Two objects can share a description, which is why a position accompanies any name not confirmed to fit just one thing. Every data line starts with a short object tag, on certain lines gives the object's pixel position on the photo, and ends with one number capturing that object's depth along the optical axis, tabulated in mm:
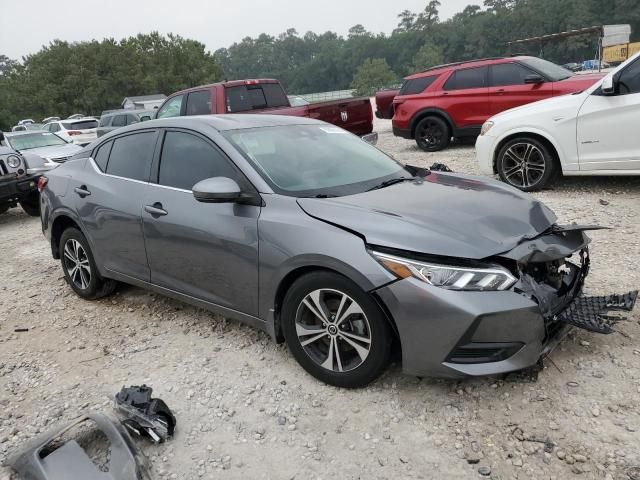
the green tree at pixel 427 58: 82875
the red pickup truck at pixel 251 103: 9219
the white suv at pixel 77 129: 17141
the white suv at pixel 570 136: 5895
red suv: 9133
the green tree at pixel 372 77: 71050
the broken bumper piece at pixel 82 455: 2400
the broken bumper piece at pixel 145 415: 2783
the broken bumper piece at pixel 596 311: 2852
